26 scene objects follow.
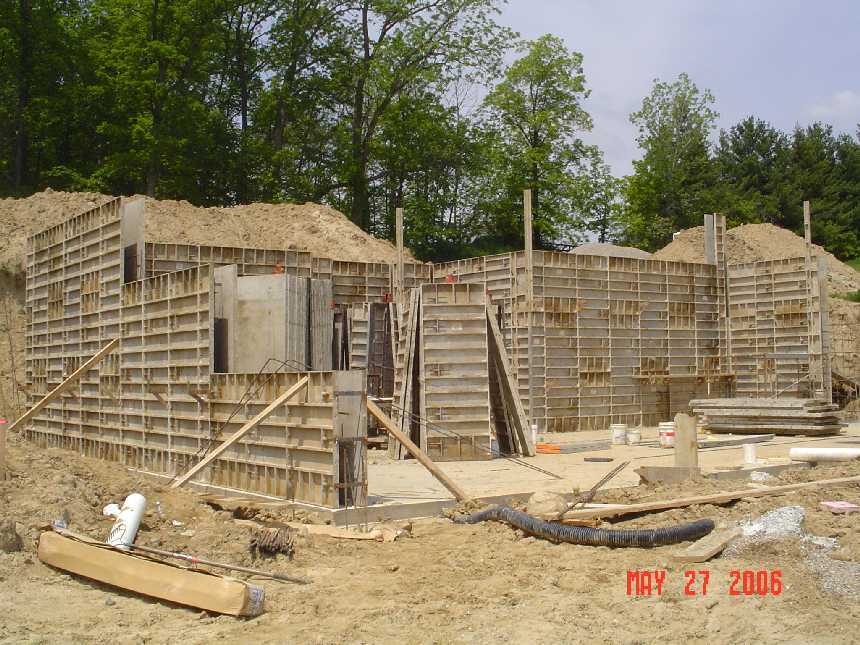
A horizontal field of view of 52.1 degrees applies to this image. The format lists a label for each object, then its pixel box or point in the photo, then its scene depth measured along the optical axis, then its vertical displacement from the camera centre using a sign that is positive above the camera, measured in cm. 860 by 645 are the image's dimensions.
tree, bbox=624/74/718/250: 5597 +1262
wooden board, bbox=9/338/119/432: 1658 -15
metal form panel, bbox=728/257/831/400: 2619 +103
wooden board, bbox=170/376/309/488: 1108 -68
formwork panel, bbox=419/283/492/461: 1742 -14
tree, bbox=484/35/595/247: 4762 +1266
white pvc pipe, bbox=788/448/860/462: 1396 -148
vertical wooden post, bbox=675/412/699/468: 1284 -113
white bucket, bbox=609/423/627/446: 2027 -160
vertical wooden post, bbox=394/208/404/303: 2213 +264
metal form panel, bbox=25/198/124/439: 1762 +144
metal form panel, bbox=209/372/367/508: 1079 -96
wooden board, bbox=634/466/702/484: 1225 -153
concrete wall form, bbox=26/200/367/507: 1096 -27
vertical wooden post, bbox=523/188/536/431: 2277 +212
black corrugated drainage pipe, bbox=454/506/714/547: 886 -173
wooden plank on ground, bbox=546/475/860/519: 993 -160
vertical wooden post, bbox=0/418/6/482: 983 -89
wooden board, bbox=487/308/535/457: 1803 -52
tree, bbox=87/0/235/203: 3822 +1223
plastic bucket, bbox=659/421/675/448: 1864 -157
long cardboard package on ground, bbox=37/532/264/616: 705 -178
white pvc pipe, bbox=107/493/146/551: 884 -156
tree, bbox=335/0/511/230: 4541 +1628
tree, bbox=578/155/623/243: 4819 +938
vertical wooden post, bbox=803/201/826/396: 2612 +92
